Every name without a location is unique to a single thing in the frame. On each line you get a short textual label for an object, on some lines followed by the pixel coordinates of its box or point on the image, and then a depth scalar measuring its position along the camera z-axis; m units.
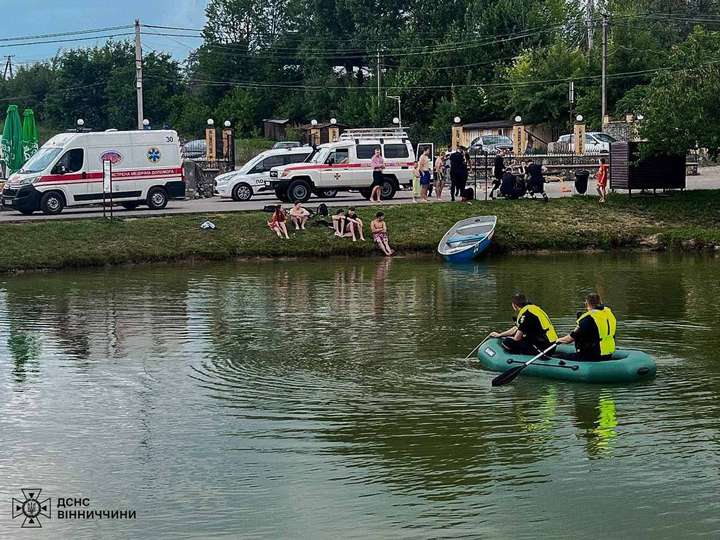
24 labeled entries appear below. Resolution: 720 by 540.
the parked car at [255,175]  44.72
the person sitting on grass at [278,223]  36.66
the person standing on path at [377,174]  41.75
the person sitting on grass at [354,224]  36.34
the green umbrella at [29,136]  46.66
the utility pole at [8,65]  112.14
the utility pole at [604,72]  68.62
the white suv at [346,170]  41.97
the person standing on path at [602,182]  40.84
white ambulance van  39.34
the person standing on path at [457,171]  41.09
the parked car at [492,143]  62.41
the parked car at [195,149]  62.95
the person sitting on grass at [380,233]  35.91
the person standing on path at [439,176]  43.09
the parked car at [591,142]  58.16
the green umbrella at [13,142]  44.75
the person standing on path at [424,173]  41.69
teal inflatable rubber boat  17.81
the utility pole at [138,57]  57.83
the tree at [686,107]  39.53
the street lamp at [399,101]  81.88
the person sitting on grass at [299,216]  37.19
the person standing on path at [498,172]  41.66
